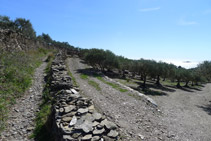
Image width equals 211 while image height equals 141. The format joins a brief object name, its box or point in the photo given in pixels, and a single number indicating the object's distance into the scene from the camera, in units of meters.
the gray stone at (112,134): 5.05
